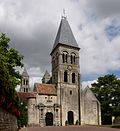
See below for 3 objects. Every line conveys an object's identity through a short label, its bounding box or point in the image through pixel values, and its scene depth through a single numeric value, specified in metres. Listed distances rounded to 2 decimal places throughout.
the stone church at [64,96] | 28.44
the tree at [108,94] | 33.10
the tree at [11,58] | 11.37
